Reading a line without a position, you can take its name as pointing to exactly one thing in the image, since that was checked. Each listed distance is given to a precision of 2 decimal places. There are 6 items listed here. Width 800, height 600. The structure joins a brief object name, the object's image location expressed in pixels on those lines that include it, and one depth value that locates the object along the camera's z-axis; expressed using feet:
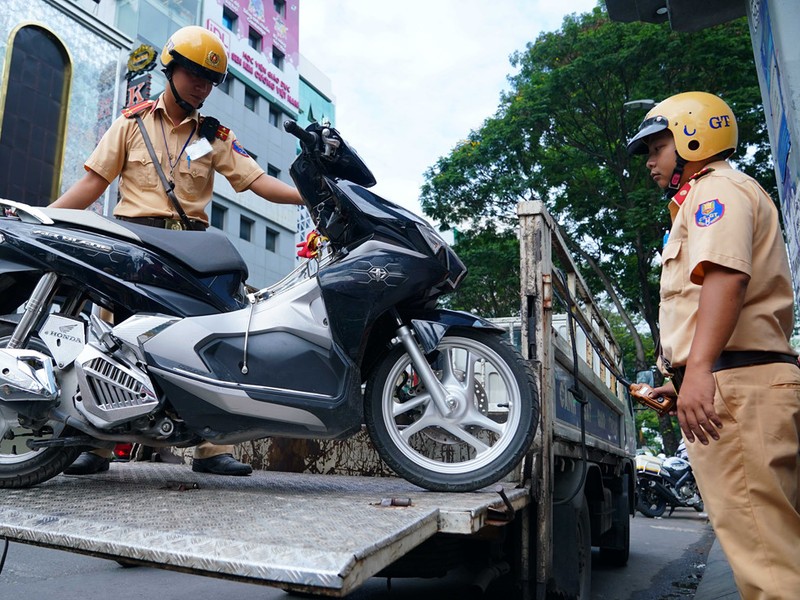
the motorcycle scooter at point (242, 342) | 7.47
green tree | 42.86
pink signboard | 89.15
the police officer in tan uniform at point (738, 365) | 5.86
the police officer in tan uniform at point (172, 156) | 9.41
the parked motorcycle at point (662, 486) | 37.19
